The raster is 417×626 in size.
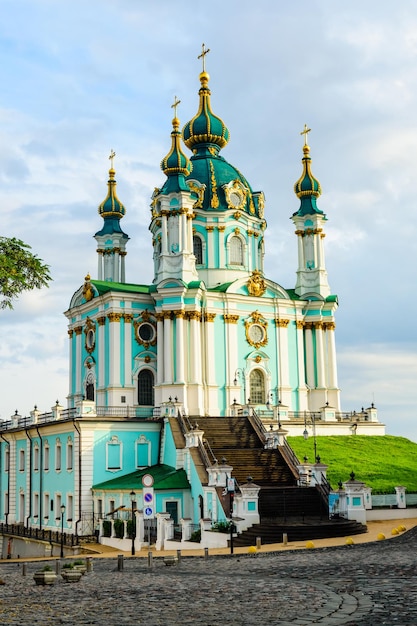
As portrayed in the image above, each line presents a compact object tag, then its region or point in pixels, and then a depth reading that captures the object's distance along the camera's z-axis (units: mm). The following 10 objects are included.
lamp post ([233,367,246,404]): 50469
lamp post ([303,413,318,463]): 44312
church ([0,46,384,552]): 40344
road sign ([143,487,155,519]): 22844
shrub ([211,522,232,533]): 30656
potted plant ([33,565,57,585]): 19406
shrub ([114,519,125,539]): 35562
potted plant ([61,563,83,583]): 19891
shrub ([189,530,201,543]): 31619
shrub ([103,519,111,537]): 36969
